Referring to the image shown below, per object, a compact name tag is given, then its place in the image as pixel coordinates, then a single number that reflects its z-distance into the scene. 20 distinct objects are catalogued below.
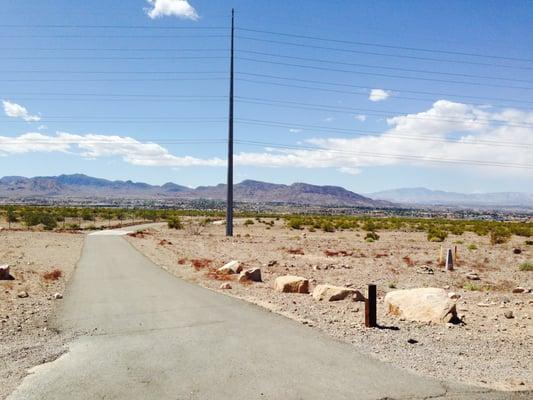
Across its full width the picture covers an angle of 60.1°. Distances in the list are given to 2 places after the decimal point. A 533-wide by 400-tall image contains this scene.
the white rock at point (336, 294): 15.66
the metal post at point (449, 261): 27.59
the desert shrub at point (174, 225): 66.81
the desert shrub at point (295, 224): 75.00
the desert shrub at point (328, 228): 69.50
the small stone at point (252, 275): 20.50
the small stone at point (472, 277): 24.39
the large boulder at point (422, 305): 12.62
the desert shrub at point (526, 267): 27.77
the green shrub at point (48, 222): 62.05
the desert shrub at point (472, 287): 19.86
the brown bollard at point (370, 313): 12.03
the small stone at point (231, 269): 22.61
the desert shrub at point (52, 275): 20.13
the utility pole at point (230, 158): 45.56
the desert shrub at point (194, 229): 56.30
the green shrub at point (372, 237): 53.30
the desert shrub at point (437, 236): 52.81
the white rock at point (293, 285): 17.69
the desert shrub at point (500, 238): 48.62
